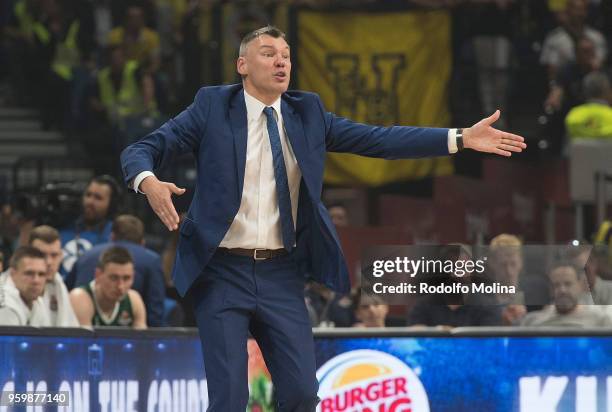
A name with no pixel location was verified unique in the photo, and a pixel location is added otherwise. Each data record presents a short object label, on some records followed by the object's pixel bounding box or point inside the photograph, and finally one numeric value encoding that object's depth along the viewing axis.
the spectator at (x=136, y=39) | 31.45
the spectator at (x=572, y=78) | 29.27
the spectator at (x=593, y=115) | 27.12
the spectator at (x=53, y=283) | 17.78
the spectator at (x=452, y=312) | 15.47
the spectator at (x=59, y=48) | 31.80
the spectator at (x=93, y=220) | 21.41
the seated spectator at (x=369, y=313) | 17.80
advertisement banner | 15.75
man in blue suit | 12.06
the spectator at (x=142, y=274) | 19.39
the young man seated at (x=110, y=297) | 18.39
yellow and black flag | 30.31
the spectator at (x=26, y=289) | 17.30
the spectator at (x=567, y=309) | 15.74
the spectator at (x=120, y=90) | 30.48
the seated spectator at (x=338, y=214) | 25.25
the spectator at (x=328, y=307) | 19.55
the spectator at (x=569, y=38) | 30.41
